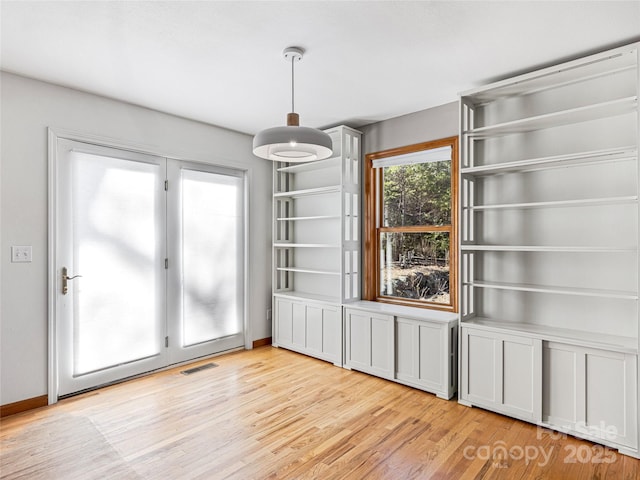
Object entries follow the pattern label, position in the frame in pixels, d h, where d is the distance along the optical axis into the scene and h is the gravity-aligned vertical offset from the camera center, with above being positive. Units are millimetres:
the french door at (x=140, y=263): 3143 -214
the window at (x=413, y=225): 3576 +161
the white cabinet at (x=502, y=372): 2611 -996
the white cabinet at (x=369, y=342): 3461 -1002
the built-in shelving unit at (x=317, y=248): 3986 -92
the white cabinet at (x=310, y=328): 3918 -997
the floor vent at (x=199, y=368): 3697 -1319
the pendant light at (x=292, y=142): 2254 +623
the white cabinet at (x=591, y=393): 2285 -1008
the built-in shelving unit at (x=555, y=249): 2398 -65
